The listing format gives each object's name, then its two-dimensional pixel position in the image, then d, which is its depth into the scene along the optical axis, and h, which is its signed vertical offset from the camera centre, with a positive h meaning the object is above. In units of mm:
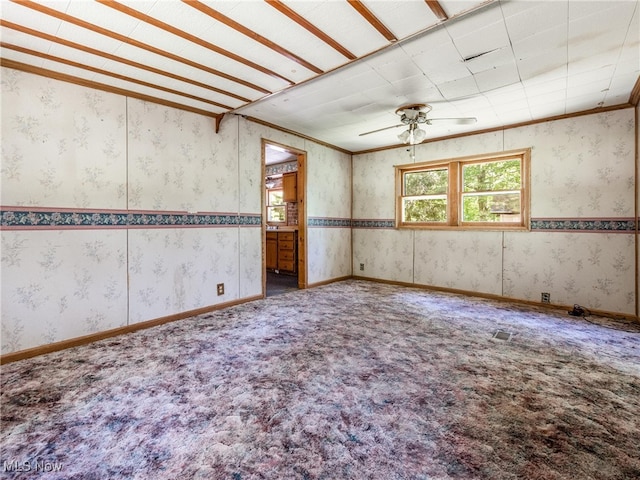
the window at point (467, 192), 4391 +699
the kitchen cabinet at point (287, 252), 6418 -360
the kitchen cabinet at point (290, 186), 6074 +1008
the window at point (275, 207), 7431 +717
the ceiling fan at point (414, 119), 3600 +1454
